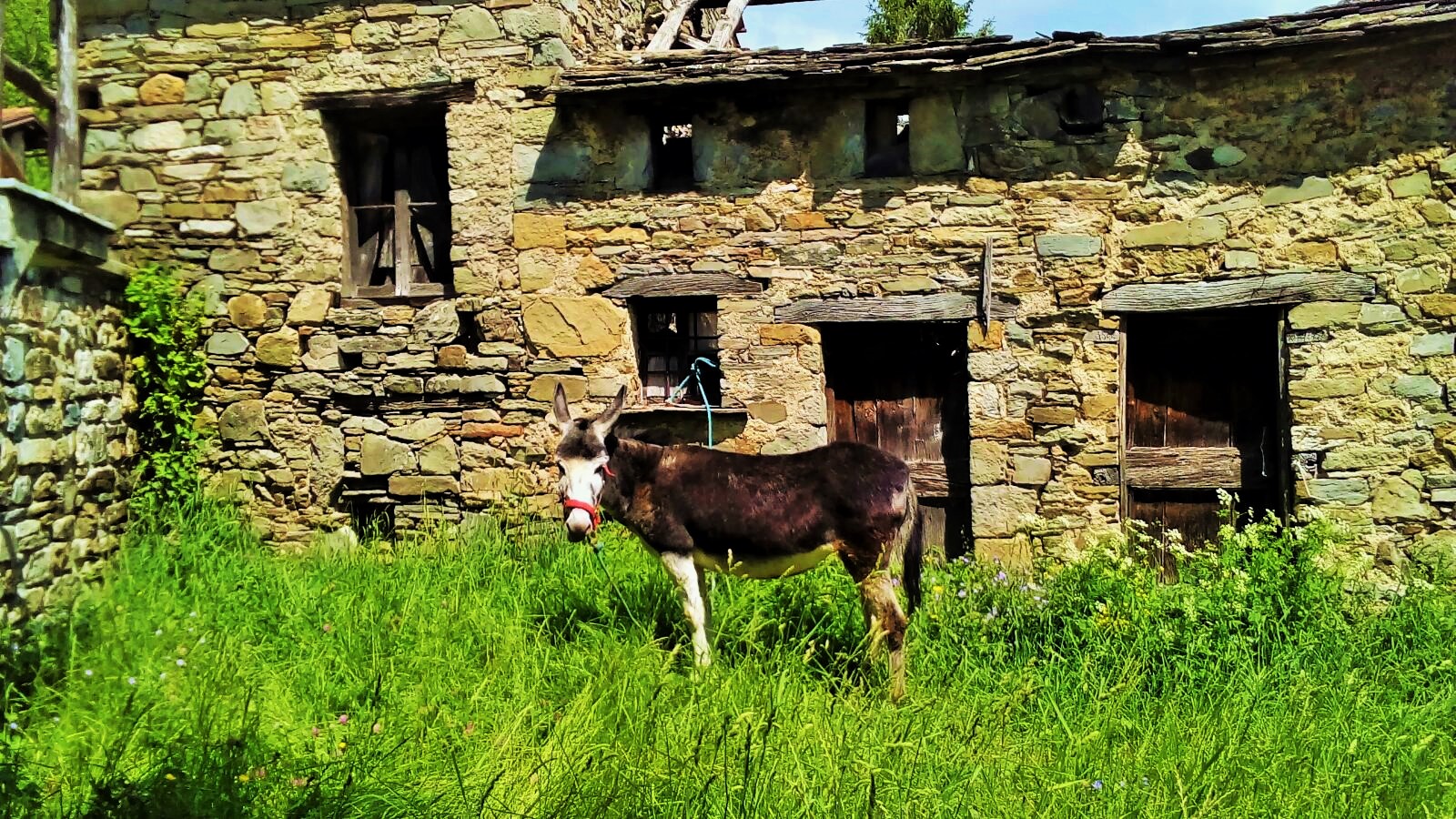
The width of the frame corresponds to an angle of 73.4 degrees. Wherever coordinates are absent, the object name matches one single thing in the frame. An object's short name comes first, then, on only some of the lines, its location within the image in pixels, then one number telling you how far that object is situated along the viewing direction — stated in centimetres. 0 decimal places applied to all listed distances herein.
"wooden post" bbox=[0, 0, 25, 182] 614
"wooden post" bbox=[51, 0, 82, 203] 643
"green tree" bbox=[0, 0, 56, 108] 1373
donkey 453
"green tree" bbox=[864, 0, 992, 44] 1573
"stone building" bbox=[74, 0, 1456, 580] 634
